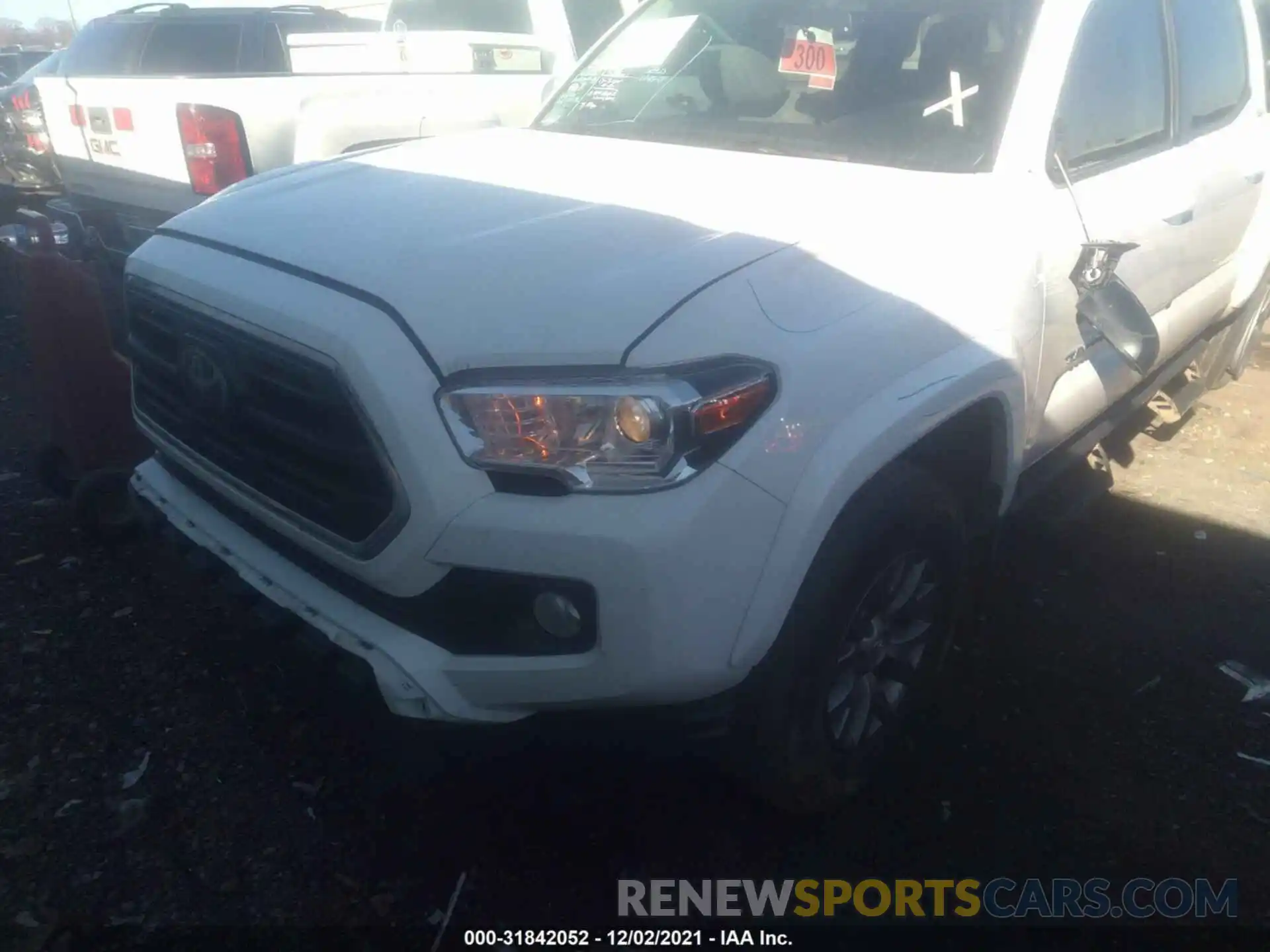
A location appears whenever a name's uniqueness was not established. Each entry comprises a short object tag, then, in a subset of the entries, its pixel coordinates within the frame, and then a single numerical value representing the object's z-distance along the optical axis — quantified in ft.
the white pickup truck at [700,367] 6.18
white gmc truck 13.51
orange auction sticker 10.15
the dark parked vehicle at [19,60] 63.31
